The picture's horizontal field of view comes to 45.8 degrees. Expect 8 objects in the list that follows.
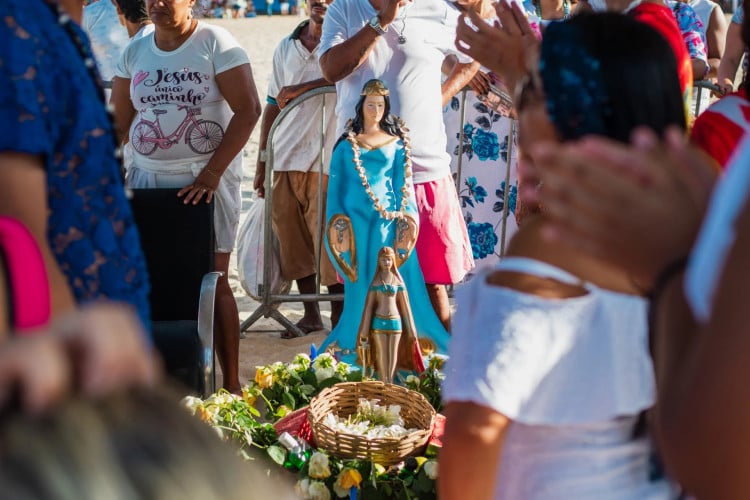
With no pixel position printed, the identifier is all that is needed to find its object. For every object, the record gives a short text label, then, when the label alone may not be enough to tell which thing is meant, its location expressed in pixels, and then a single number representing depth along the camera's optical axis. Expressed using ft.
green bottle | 8.95
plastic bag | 17.76
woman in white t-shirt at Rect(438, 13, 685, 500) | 4.52
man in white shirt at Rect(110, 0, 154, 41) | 15.42
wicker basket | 8.78
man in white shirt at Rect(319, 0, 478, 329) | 13.28
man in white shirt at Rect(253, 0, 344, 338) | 17.16
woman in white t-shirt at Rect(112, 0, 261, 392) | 12.89
